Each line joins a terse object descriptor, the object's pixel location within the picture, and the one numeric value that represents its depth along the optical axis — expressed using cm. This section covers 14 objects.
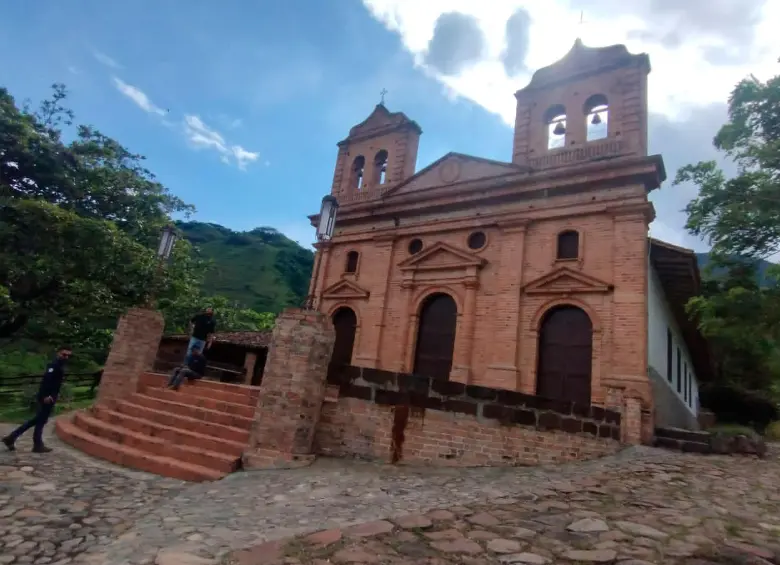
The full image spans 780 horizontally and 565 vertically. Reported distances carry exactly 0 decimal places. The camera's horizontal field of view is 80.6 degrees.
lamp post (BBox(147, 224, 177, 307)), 1005
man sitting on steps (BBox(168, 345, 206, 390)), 921
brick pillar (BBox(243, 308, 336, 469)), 648
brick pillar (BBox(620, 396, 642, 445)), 912
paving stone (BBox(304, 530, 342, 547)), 357
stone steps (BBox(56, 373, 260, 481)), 644
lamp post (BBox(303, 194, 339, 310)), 800
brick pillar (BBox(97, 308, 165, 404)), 923
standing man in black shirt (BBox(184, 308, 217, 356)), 992
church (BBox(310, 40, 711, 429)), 1176
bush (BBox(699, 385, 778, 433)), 2139
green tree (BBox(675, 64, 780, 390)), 930
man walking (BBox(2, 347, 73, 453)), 672
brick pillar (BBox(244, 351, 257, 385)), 1608
